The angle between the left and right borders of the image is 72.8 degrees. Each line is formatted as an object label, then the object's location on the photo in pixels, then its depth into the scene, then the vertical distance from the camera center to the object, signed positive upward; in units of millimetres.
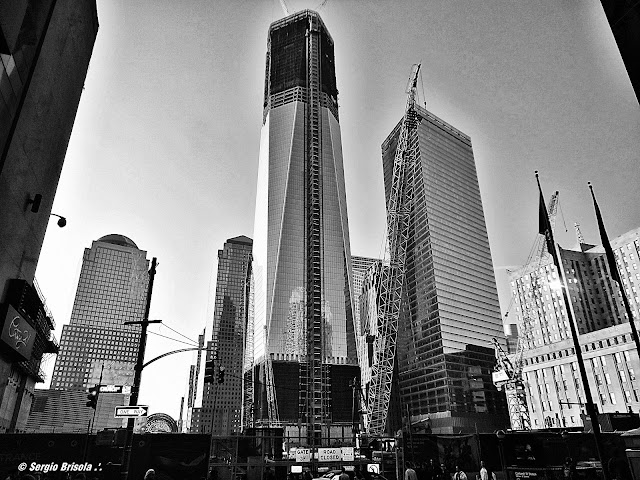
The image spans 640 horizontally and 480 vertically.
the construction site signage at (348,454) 40250 -1823
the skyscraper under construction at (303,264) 140625 +53547
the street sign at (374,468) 34944 -2624
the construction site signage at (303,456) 38916 -1891
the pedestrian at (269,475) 31844 -2954
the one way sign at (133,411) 20078 +1048
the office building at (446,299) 139625 +43389
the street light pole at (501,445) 27230 -825
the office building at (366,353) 183000 +32307
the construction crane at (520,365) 112688 +17460
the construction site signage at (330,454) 39531 -1792
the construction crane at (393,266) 104000 +36664
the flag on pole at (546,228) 21527 +9421
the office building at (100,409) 193300 +11119
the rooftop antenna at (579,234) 170538 +71160
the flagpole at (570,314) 16156 +4730
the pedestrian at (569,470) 22570 -1917
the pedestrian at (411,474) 19531 -1732
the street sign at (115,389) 21109 +2116
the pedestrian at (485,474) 22172 -2149
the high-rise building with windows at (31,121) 17109 +13067
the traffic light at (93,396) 22147 +1939
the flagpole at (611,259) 18247 +6780
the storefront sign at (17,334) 18719 +4399
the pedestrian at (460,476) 21127 -1995
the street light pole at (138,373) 19375 +2839
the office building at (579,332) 97188 +27749
